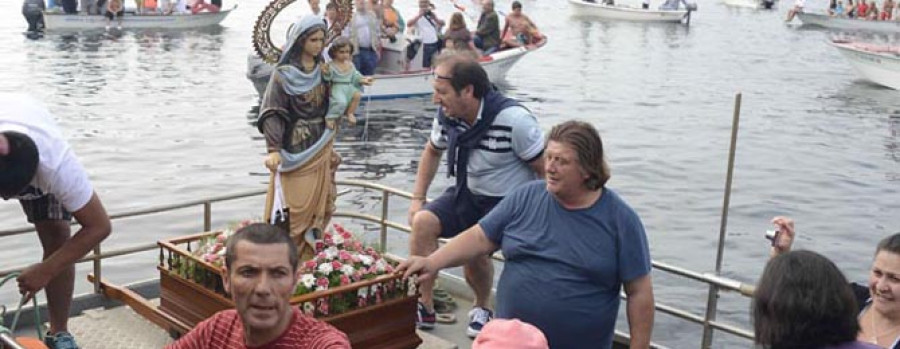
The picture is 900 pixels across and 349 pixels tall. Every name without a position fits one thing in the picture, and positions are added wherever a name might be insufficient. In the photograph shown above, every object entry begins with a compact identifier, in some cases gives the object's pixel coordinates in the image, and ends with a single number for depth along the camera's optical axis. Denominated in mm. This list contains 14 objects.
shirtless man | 26167
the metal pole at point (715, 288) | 5934
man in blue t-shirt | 4492
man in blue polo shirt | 5848
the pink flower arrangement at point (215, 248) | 6035
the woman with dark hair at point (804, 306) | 3215
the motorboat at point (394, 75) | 21531
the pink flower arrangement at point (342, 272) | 5879
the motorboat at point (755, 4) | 61031
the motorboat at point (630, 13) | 50000
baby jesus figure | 6578
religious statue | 6312
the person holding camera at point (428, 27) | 21125
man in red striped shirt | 3566
